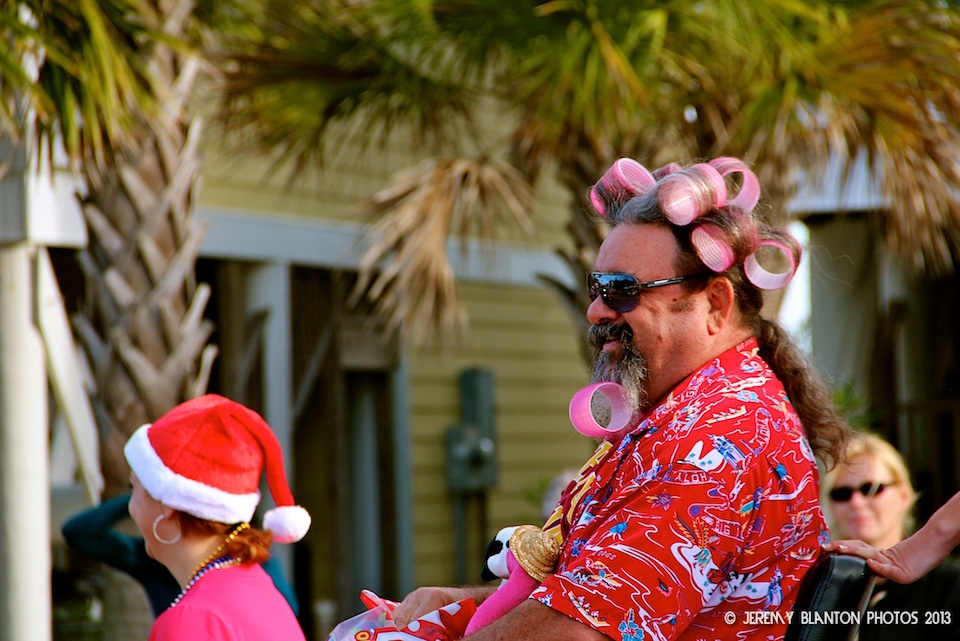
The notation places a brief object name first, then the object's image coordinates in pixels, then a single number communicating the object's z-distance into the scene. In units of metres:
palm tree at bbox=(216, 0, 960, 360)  12.38
